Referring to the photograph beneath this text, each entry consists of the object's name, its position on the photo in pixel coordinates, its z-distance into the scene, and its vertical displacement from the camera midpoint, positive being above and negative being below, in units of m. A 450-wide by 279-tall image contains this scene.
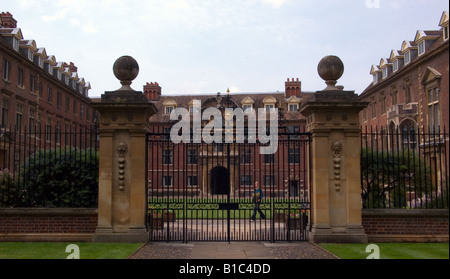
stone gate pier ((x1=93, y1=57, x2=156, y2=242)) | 10.89 -0.01
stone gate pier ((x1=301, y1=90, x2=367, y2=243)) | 10.94 +0.03
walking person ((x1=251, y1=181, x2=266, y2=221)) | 16.04 -1.11
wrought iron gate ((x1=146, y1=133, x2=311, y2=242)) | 11.57 -1.96
